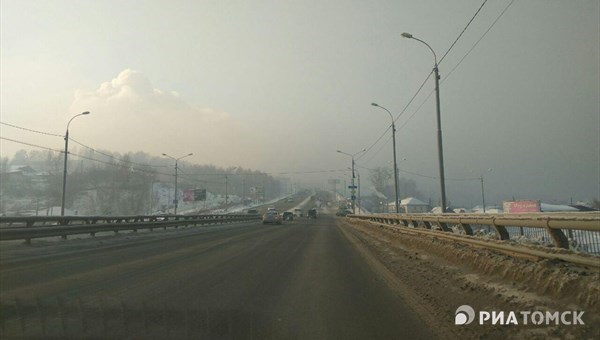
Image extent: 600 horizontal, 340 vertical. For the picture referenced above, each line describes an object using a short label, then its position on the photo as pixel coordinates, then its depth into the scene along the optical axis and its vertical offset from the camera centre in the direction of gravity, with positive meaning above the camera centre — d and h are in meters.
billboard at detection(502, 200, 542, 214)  51.34 +1.20
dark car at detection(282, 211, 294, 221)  82.45 +0.35
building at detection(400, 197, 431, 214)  120.26 +3.16
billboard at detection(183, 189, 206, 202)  93.25 +5.08
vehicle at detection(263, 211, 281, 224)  59.47 +0.02
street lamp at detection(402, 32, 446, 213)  21.48 +3.23
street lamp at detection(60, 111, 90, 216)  34.23 +4.24
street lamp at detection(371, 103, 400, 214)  36.44 +3.81
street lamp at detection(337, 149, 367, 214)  75.56 +4.21
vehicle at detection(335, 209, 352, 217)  104.64 +1.28
